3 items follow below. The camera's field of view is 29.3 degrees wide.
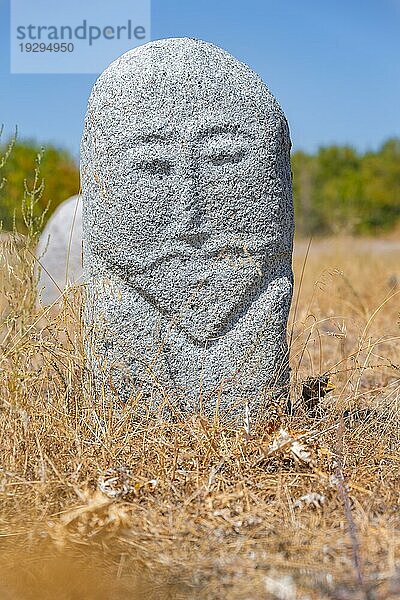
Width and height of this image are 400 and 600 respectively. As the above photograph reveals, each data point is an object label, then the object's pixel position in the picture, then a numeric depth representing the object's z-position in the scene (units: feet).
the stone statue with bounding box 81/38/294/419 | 9.05
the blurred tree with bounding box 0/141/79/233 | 32.65
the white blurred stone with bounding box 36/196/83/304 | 19.86
